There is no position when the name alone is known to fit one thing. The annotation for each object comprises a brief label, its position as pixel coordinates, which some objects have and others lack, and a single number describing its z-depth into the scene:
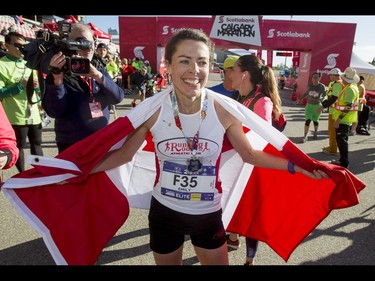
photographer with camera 2.24
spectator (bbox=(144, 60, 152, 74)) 16.75
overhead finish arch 16.56
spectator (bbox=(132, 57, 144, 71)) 14.37
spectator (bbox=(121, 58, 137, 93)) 15.31
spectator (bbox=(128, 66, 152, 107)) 12.34
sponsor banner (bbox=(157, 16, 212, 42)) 16.73
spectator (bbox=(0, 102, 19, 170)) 1.74
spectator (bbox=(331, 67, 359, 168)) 5.87
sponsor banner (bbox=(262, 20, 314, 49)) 16.78
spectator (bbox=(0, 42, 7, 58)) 6.50
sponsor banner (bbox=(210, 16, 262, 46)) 16.36
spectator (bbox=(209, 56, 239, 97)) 3.18
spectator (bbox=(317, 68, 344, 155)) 6.71
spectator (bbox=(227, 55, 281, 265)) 2.67
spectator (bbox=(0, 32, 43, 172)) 3.88
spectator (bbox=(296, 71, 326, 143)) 7.84
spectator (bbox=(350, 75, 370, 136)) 9.65
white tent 17.23
